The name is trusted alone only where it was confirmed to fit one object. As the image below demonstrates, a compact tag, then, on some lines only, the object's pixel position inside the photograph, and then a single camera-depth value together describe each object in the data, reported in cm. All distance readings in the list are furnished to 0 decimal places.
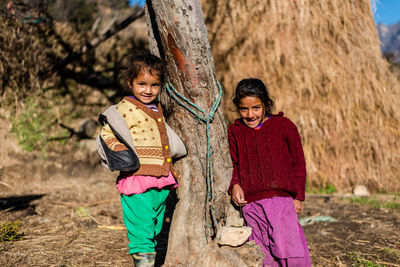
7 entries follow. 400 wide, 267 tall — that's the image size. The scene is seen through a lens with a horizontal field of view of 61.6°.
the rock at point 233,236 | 195
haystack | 474
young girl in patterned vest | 206
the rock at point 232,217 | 224
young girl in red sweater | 212
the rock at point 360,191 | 474
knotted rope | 217
